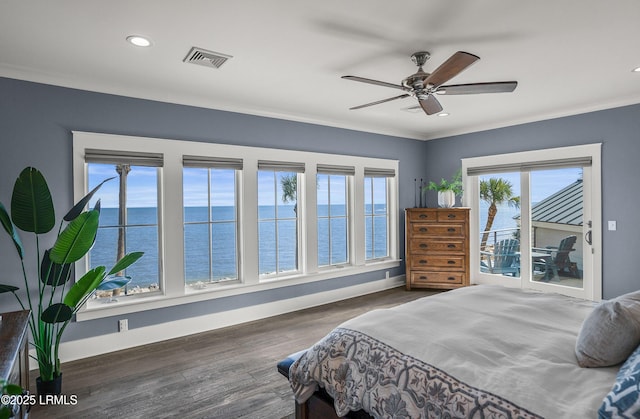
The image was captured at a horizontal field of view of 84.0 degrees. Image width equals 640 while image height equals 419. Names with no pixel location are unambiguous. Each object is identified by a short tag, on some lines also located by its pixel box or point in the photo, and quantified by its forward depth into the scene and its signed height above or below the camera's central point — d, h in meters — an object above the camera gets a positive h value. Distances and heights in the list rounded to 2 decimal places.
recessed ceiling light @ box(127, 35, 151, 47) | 2.44 +1.18
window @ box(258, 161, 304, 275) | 4.41 -0.13
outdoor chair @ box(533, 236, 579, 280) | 4.68 -0.79
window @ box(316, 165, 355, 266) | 4.92 -0.11
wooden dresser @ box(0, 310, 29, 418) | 1.61 -0.69
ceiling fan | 2.31 +0.87
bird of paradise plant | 2.37 -0.30
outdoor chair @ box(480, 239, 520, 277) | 5.21 -0.83
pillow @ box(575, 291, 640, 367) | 1.44 -0.55
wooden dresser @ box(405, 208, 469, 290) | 5.28 -0.65
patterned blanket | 1.31 -0.77
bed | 1.28 -0.67
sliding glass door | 4.46 -0.24
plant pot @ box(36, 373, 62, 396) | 2.55 -1.27
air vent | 2.69 +1.18
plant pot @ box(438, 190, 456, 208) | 5.43 +0.10
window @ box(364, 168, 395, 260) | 5.49 -0.12
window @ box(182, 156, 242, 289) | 3.85 -0.13
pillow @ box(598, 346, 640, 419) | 1.07 -0.61
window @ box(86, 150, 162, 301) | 3.38 -0.01
